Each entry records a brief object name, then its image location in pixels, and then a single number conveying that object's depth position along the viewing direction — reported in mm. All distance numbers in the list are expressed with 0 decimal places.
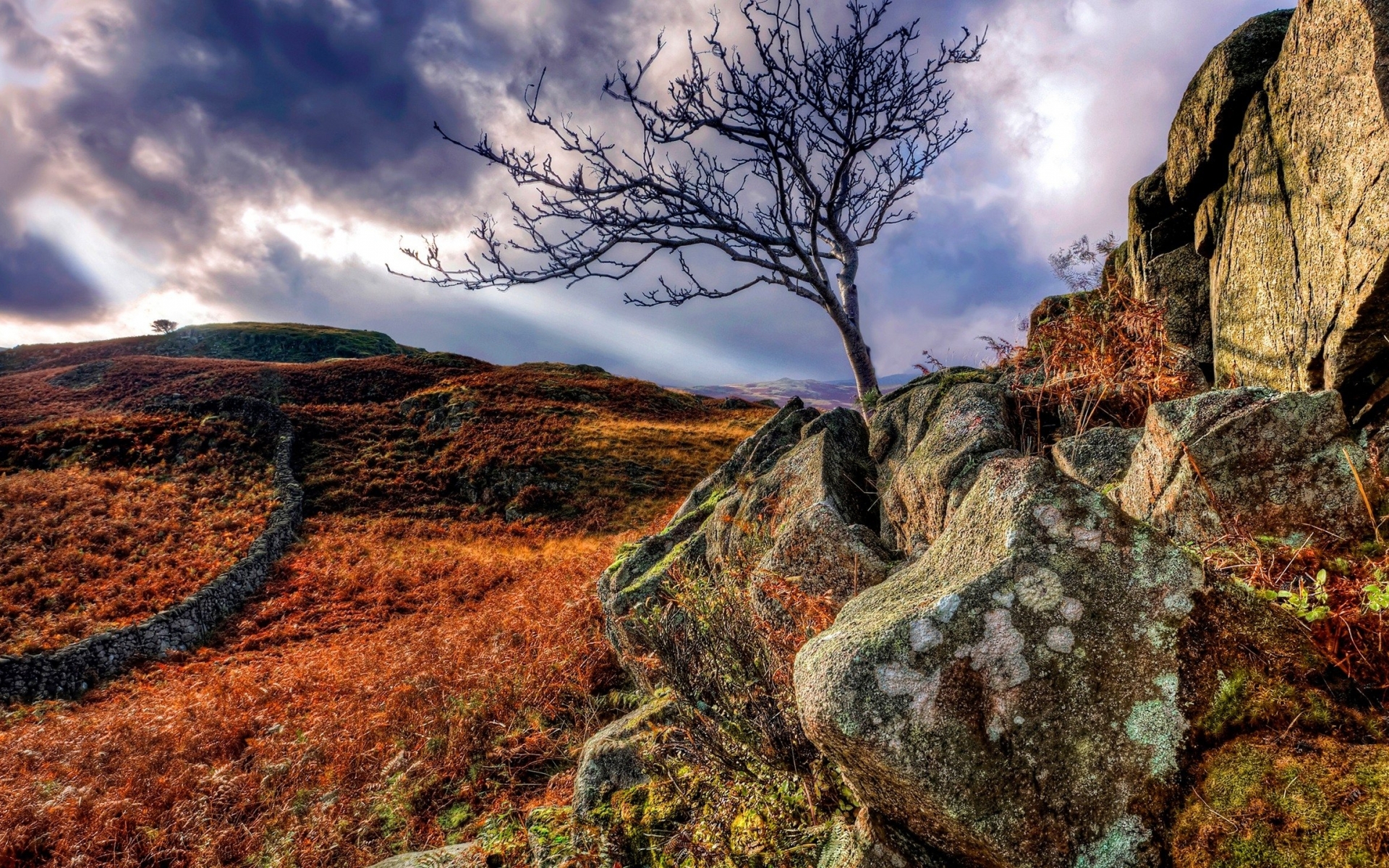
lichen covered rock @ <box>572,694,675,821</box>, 4812
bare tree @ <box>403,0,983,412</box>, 10562
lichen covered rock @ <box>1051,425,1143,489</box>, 4320
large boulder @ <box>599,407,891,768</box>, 4184
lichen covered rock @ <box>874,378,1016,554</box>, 5039
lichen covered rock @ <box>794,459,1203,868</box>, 2146
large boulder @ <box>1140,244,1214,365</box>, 5477
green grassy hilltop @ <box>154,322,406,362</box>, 76500
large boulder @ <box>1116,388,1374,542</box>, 2938
